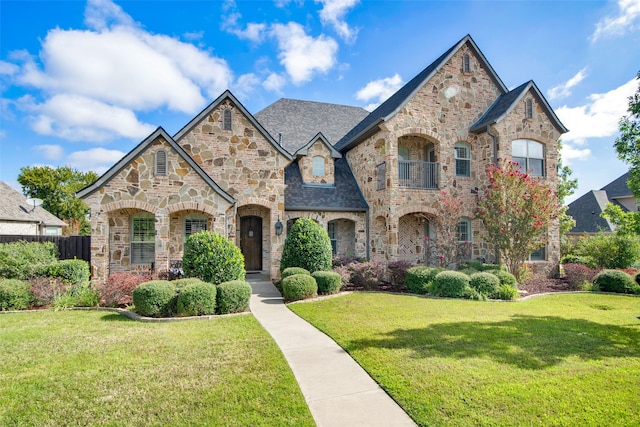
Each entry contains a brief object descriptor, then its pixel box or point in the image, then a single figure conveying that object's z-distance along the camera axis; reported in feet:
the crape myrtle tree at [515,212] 43.14
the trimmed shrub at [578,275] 44.24
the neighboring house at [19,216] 82.43
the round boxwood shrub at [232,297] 27.99
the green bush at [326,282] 36.09
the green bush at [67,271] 33.17
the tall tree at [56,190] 138.82
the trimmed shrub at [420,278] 38.60
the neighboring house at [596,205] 94.89
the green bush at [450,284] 35.86
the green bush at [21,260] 33.27
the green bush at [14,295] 29.40
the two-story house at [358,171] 40.57
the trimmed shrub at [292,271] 36.98
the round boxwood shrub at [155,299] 26.45
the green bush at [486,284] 36.30
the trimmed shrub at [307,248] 39.78
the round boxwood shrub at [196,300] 26.63
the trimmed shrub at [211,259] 32.01
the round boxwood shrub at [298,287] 33.47
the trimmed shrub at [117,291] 31.22
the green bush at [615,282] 40.16
